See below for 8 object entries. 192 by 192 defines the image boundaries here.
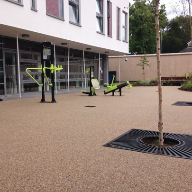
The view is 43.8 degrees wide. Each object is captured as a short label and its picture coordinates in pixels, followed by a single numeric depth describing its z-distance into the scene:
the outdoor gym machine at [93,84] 12.06
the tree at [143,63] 23.01
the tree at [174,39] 43.96
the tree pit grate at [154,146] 3.31
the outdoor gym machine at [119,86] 11.77
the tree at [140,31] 35.50
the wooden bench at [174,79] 21.68
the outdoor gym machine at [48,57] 9.18
